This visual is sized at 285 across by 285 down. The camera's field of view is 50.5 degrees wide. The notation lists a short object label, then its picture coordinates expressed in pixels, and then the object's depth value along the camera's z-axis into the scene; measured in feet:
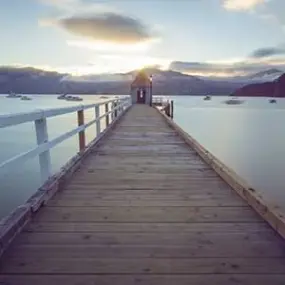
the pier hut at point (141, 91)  122.01
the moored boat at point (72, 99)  444.06
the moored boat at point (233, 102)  450.83
